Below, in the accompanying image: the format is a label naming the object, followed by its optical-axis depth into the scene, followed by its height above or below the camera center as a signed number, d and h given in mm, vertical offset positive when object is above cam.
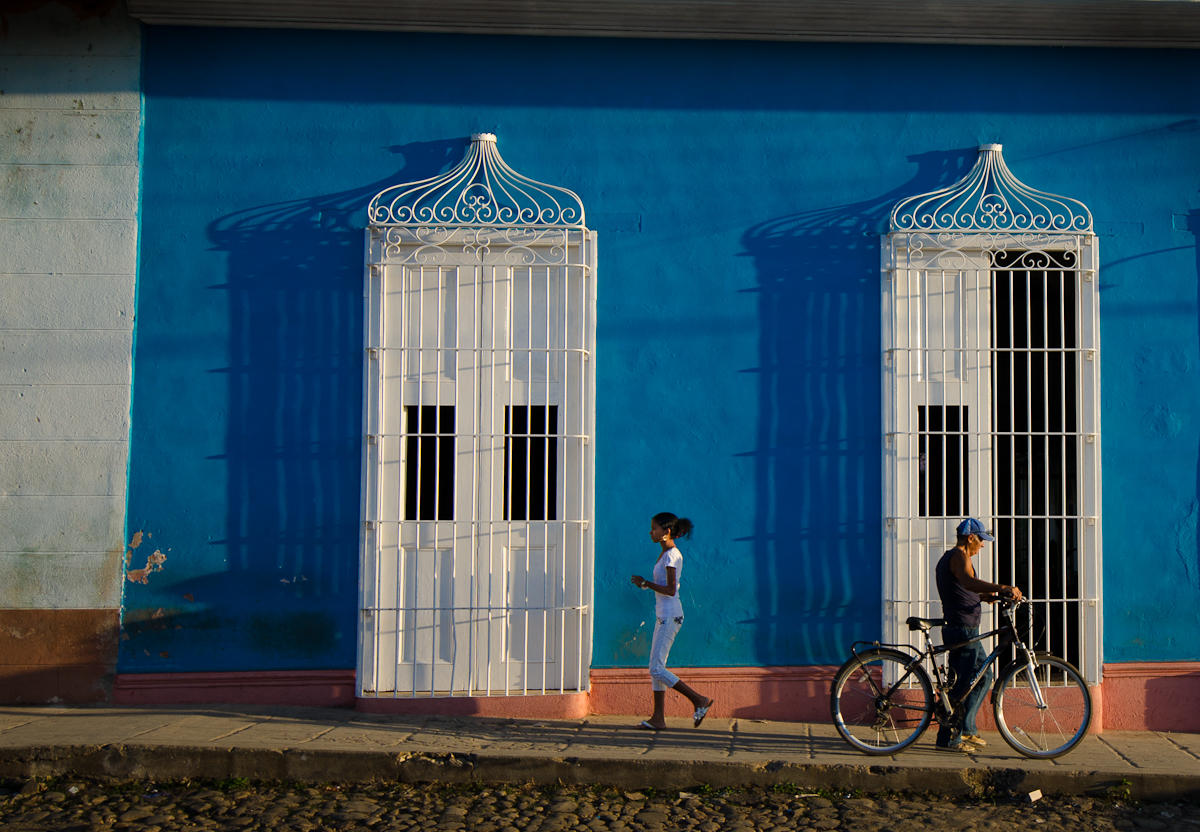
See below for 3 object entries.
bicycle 5301 -1145
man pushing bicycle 5352 -725
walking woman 5605 -697
